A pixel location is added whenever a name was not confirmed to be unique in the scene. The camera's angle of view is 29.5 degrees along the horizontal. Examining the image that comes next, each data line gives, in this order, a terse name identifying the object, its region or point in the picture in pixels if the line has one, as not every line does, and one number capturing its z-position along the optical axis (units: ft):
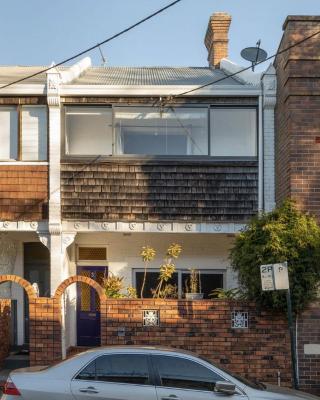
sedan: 23.22
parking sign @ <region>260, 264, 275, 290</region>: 30.94
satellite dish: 47.39
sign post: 30.58
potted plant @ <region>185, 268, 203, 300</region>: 37.47
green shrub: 33.47
